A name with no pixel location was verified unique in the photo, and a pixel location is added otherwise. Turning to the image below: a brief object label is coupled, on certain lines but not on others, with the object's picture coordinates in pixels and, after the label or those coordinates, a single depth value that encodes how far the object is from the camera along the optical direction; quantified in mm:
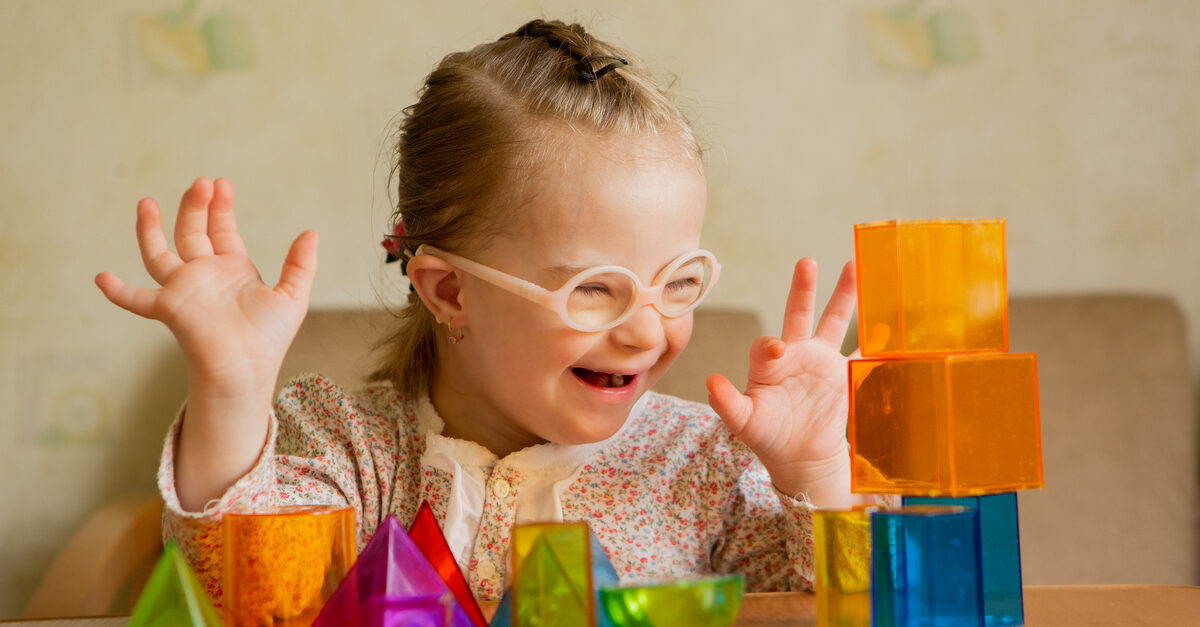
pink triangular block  1251
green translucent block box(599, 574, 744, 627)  1260
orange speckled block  1305
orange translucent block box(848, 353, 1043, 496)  1321
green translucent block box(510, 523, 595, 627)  1251
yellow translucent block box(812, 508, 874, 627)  1306
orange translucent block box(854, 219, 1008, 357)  1330
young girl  1495
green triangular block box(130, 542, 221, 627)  1260
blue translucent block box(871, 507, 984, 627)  1287
